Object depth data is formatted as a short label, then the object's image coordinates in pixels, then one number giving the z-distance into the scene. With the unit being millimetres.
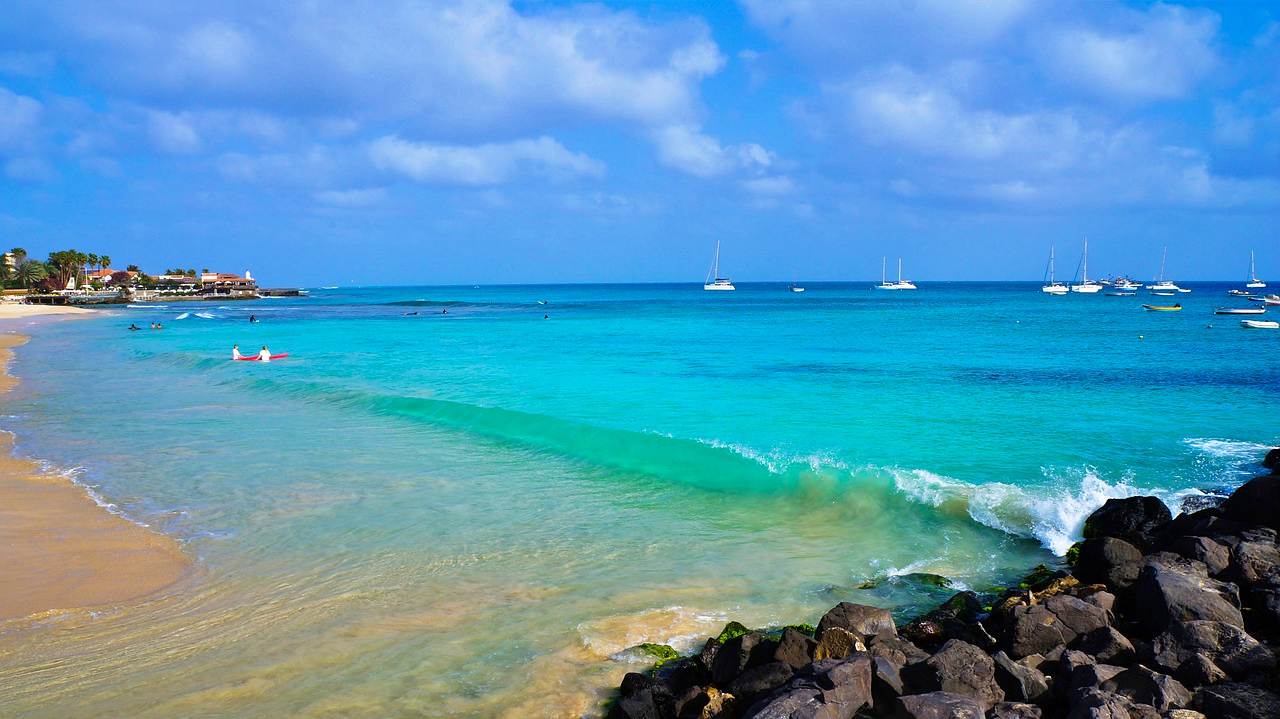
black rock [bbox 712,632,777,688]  6828
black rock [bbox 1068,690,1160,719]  5582
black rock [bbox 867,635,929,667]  6820
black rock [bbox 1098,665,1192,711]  5922
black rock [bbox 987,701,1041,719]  5879
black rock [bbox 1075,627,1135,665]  6773
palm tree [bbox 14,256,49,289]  123000
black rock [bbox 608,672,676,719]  6461
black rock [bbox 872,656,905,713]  6180
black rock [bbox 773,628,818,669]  6781
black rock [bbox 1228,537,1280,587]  8164
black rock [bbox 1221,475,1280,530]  9844
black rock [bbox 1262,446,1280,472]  15007
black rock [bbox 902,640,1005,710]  6137
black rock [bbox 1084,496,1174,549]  10672
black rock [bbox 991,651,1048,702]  6301
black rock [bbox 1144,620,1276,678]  6352
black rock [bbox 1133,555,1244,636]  7250
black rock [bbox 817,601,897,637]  7344
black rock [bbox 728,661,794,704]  6379
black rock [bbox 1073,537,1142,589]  8477
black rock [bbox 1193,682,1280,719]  5652
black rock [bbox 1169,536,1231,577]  8578
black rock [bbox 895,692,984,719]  5641
